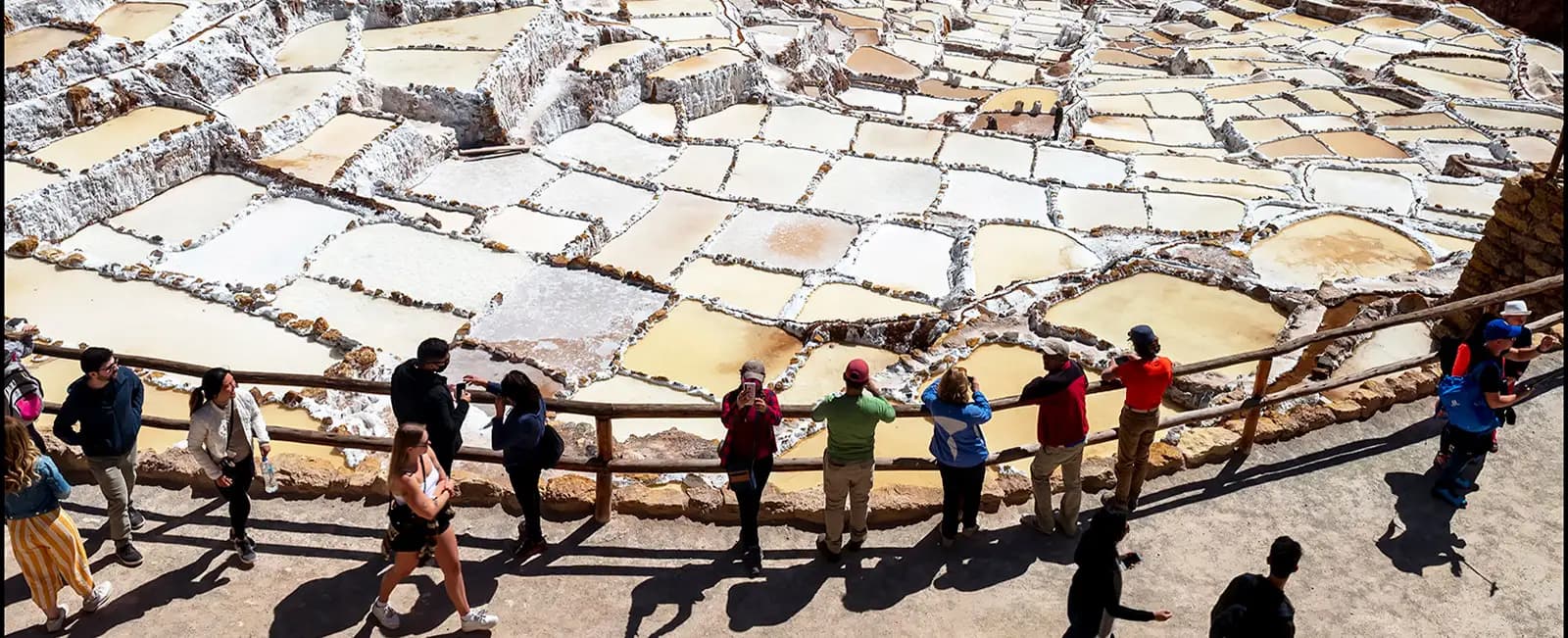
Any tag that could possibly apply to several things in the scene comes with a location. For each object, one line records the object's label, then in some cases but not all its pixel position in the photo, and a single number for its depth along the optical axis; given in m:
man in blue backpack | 6.61
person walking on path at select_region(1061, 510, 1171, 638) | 4.93
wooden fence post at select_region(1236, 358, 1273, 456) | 7.41
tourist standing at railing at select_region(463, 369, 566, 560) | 6.05
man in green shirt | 6.07
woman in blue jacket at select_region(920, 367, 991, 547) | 6.18
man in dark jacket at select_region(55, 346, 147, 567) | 5.98
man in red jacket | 6.27
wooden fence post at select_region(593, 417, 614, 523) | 6.64
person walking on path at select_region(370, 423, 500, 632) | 5.34
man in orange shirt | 6.39
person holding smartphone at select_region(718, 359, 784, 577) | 6.06
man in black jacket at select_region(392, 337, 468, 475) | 6.21
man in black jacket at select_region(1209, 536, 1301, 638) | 4.59
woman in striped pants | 5.37
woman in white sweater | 6.05
